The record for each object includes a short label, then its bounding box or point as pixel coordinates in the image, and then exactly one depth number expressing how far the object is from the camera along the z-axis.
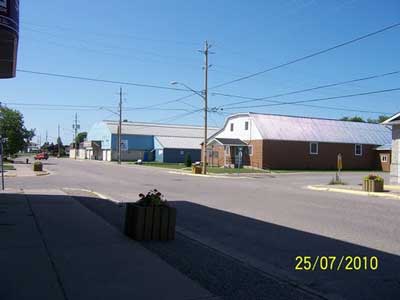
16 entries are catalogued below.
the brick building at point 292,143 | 53.03
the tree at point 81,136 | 180.62
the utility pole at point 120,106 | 73.44
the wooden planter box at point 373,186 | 23.41
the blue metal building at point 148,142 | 84.50
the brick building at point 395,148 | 28.08
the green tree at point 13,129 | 56.60
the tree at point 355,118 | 121.09
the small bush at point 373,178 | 23.63
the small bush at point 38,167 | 37.88
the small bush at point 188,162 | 58.00
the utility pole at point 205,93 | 41.54
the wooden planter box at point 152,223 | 8.86
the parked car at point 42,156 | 82.69
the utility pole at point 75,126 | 122.91
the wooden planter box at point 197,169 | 41.97
